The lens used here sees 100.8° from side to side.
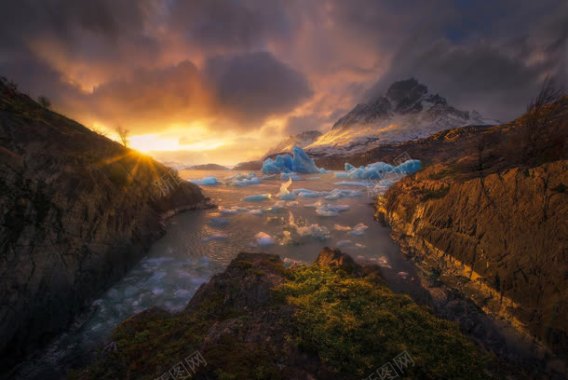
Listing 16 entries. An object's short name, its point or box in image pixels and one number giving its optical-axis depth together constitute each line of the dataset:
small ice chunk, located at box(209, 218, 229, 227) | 17.79
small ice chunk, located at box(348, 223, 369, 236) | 15.91
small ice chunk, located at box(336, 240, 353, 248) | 14.06
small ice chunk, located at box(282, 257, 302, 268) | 11.92
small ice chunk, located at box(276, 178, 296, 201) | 25.31
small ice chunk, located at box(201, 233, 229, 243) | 15.16
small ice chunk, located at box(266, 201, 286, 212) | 21.12
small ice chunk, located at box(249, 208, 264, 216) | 20.06
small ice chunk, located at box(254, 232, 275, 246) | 14.52
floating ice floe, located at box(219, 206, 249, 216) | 20.78
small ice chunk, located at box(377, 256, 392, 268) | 11.85
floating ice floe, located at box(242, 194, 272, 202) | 25.48
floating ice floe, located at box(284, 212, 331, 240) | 15.05
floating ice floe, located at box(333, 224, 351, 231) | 16.78
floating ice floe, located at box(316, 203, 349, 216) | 19.71
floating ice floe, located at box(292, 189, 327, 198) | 27.08
